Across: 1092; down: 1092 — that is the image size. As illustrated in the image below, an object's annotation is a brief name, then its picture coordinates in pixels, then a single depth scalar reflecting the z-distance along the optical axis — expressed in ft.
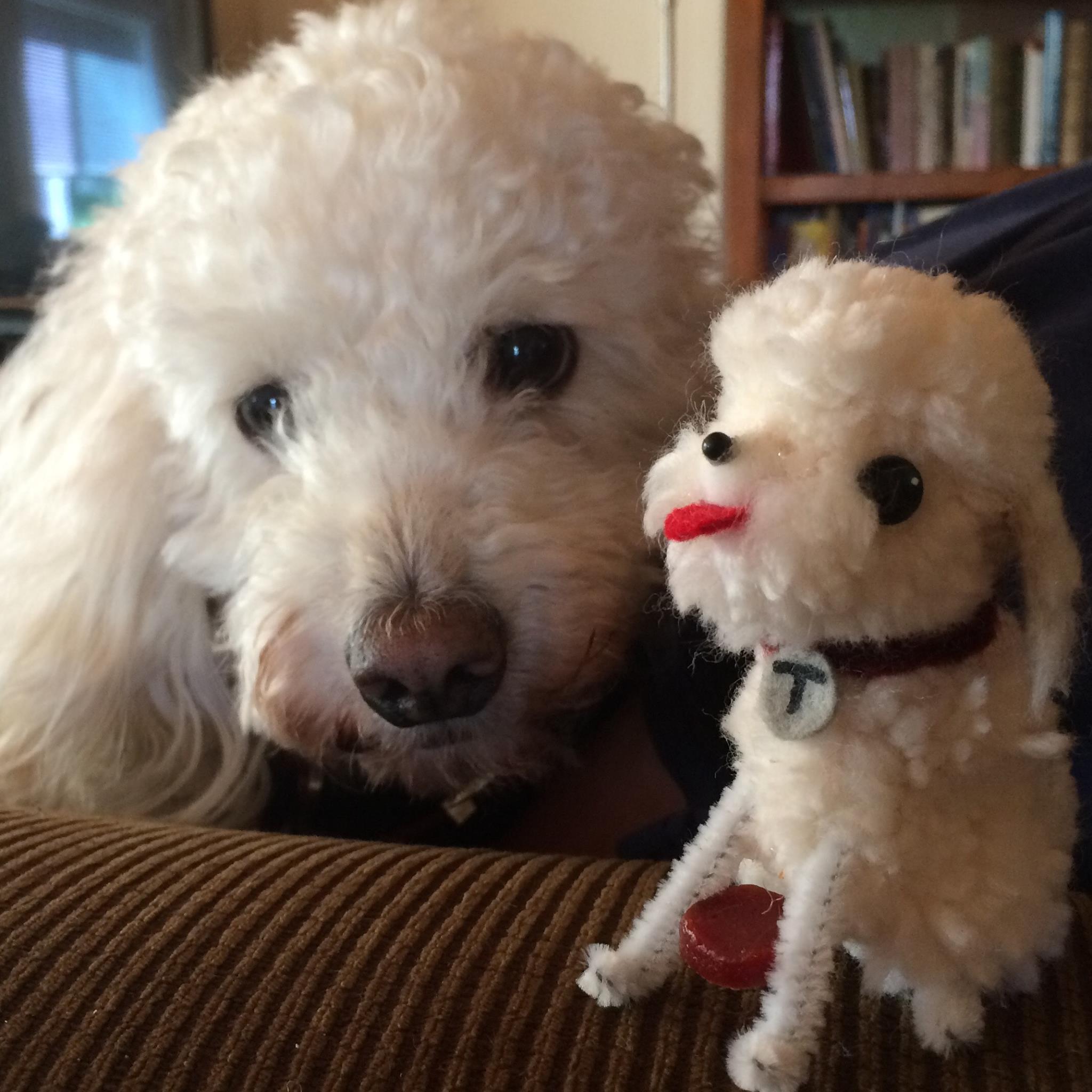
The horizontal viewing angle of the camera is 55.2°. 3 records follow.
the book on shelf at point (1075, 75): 7.04
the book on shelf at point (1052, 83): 7.01
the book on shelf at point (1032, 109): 7.15
